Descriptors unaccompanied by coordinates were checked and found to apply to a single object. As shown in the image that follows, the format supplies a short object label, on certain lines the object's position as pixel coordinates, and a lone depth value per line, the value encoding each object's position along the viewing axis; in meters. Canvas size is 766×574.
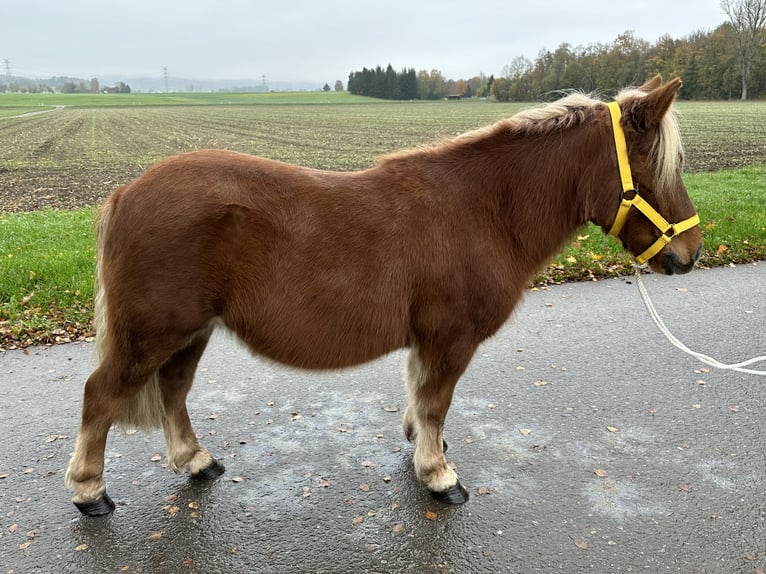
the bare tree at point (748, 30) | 59.91
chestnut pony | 2.68
